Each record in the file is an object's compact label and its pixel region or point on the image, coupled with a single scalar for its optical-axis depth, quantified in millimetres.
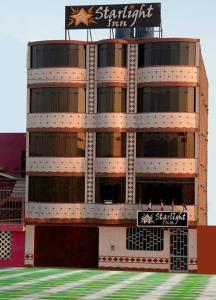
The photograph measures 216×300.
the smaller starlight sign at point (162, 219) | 46031
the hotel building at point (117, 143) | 47281
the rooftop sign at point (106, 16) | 51094
